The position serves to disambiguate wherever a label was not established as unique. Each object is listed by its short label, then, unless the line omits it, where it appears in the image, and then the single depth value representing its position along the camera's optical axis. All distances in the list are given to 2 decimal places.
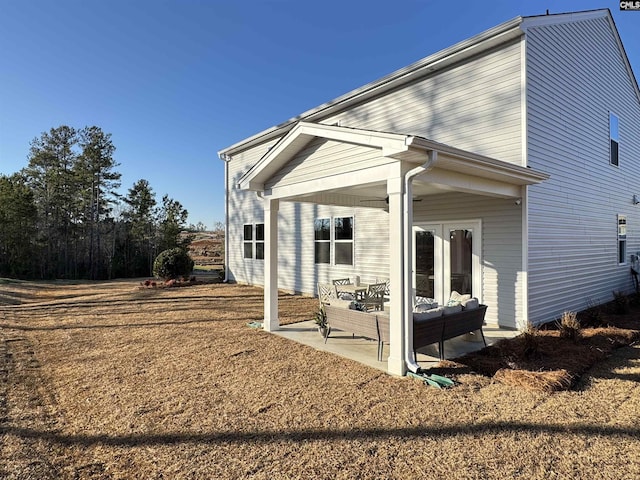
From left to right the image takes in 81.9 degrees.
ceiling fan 8.49
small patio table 8.61
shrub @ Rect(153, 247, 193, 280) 16.51
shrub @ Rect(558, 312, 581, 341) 6.39
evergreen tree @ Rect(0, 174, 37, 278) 18.72
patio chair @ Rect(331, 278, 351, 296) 9.99
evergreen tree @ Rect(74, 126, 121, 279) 22.53
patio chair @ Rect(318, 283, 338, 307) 8.78
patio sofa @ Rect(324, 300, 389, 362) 5.27
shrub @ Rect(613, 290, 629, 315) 9.05
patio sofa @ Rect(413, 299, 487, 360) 5.07
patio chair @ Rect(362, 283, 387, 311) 7.44
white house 5.44
